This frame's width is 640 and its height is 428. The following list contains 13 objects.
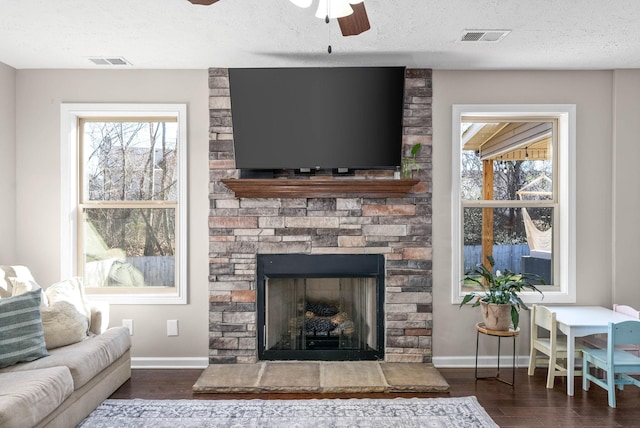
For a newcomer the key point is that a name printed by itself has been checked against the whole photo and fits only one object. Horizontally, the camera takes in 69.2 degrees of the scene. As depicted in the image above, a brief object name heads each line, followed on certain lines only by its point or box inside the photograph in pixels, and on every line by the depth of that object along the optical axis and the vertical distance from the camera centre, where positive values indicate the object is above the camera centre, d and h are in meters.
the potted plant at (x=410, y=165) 3.88 +0.40
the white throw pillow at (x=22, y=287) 3.19 -0.52
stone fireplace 3.91 -0.21
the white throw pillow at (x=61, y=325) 3.11 -0.77
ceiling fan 1.87 +0.87
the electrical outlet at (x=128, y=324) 3.94 -0.95
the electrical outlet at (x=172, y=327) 3.94 -0.98
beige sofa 2.34 -0.97
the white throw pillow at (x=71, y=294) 3.34 -0.61
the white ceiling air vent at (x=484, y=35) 3.12 +1.22
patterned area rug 2.88 -1.31
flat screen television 3.69 +0.76
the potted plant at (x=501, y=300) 3.51 -0.68
